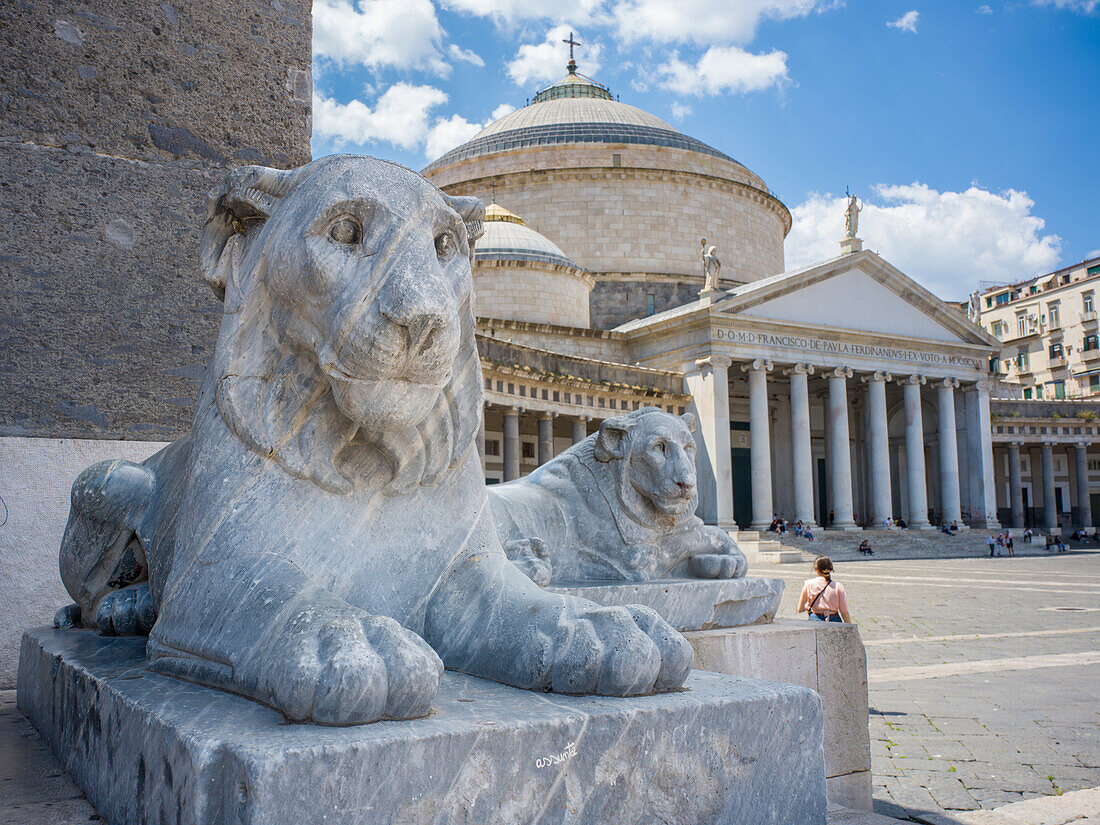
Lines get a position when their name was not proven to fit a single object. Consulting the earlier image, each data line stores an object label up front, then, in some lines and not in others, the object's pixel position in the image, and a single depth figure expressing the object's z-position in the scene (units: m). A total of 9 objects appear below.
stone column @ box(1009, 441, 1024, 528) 40.59
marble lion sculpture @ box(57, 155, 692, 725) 1.70
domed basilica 28.25
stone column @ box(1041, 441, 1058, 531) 41.25
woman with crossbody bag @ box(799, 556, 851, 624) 6.99
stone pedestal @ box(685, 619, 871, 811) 3.14
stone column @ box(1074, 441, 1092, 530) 41.72
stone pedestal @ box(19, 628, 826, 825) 1.30
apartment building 49.81
